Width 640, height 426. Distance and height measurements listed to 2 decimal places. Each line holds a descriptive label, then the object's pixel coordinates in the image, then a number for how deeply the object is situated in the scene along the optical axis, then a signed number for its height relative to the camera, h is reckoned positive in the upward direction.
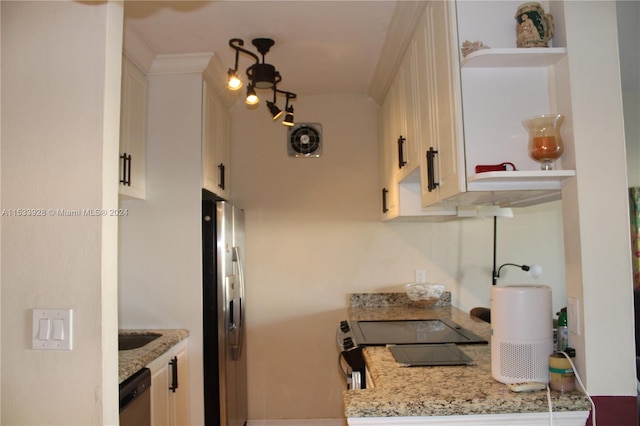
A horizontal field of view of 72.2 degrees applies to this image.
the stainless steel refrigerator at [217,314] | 2.62 -0.42
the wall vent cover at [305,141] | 3.44 +0.80
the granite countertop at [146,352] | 1.81 -0.49
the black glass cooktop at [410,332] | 2.12 -0.49
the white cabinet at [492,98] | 1.45 +0.49
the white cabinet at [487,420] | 1.33 -0.55
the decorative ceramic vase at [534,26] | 1.44 +0.70
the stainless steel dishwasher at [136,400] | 1.71 -0.63
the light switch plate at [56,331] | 1.17 -0.22
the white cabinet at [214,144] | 2.72 +0.68
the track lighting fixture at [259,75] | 2.47 +1.00
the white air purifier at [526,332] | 1.41 -0.31
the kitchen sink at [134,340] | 2.39 -0.52
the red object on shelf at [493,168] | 1.44 +0.23
